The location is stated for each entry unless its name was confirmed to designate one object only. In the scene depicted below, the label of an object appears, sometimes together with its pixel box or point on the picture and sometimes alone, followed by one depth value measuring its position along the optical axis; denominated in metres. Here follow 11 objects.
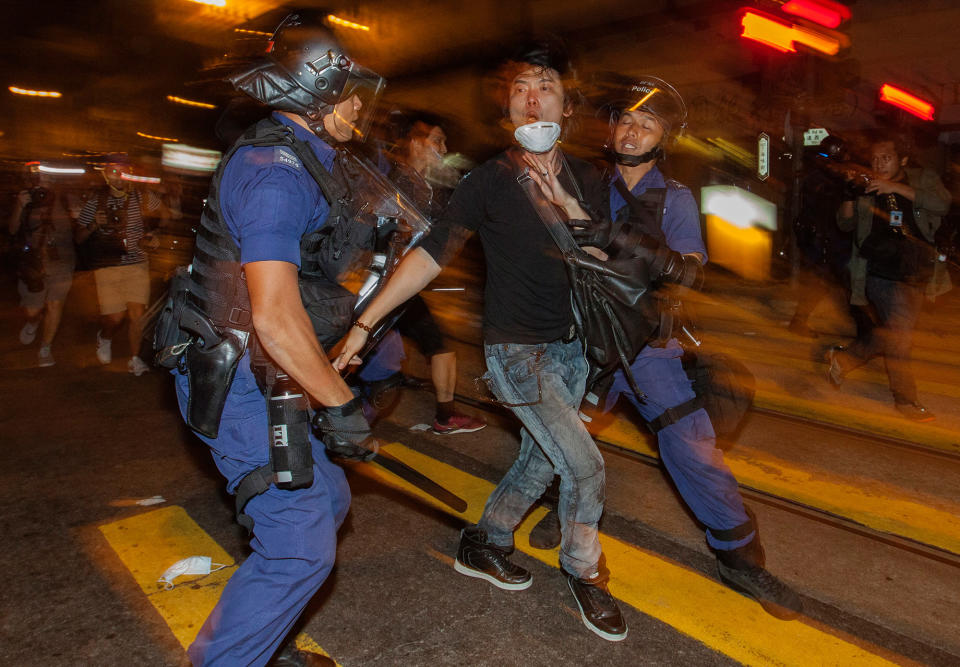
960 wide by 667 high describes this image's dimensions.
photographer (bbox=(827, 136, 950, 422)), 5.35
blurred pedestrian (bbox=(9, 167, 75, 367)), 7.25
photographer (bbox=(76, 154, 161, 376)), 6.60
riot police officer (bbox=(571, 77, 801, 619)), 2.92
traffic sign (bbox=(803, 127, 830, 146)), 12.38
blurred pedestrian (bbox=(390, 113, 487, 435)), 5.18
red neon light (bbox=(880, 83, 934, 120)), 12.38
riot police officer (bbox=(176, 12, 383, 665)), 1.89
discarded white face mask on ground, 3.19
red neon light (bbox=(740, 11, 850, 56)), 10.24
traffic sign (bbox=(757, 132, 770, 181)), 14.12
